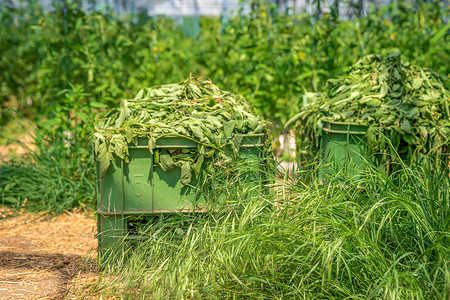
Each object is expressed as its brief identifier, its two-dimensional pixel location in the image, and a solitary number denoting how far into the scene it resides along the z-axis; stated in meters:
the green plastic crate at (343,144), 2.97
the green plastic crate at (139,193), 2.77
